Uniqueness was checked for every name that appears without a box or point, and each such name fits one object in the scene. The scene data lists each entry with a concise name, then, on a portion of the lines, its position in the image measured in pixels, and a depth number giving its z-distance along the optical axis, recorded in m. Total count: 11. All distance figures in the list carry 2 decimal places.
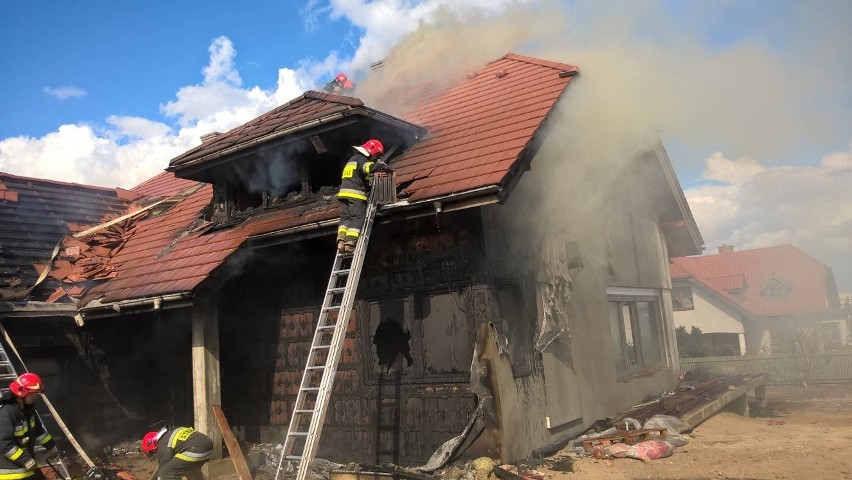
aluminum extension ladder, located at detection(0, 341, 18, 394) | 7.44
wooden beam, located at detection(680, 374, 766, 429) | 9.40
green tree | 30.73
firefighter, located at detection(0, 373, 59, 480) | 5.74
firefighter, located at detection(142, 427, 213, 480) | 5.91
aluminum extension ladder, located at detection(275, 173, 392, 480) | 5.52
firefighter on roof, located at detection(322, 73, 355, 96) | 12.59
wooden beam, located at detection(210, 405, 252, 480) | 7.47
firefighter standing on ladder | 6.81
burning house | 7.04
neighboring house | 34.69
